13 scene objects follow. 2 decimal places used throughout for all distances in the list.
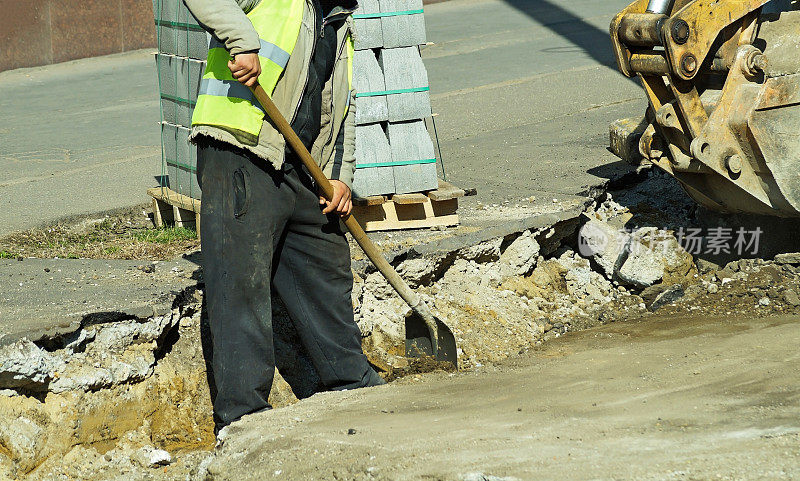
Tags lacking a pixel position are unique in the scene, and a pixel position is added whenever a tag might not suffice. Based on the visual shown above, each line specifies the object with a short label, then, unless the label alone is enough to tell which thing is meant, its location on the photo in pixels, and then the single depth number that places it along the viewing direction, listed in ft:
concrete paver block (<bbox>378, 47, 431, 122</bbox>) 33.86
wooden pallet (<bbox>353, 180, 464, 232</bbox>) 34.30
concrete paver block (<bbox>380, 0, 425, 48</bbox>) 33.37
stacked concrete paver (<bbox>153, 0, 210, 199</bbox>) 33.12
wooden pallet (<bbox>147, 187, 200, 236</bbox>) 35.51
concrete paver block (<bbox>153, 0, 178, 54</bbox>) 33.94
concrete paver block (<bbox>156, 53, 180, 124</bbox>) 34.63
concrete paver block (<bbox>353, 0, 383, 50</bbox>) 33.47
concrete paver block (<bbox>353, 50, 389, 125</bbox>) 33.76
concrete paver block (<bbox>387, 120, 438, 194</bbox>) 34.42
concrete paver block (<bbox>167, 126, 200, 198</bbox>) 35.01
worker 22.35
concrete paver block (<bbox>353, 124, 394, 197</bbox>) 34.30
